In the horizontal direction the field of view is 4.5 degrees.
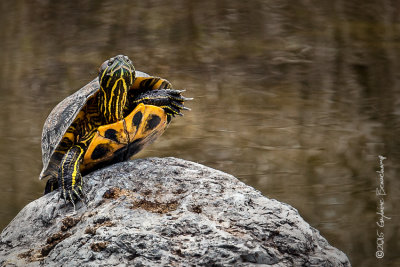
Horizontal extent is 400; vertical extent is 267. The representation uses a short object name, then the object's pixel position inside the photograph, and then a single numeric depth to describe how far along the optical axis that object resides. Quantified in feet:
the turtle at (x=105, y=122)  15.58
